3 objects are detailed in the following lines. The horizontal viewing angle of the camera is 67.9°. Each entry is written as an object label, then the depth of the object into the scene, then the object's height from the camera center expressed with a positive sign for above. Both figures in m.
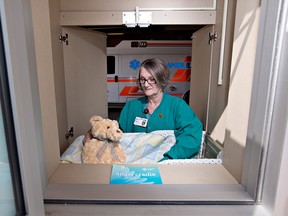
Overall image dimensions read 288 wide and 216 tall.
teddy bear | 1.33 -0.48
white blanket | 1.39 -0.53
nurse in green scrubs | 1.62 -0.35
